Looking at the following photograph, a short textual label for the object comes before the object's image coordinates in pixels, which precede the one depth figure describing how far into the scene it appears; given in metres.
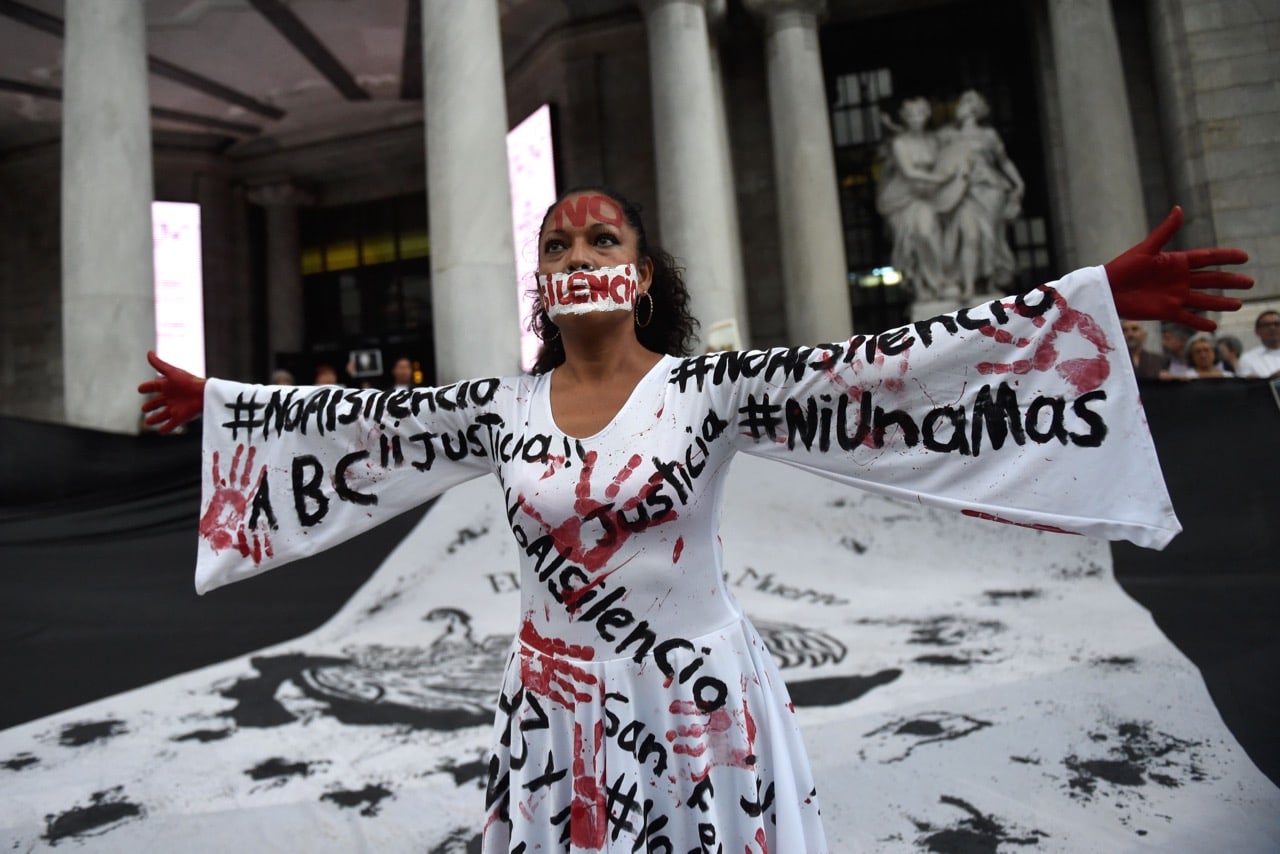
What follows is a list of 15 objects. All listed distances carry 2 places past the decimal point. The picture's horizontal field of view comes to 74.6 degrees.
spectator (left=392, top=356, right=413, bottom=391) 9.98
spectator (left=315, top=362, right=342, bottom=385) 10.27
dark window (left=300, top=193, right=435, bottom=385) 21.09
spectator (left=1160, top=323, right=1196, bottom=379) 7.75
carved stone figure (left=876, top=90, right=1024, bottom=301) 12.73
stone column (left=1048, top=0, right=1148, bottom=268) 11.89
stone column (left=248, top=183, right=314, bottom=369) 20.08
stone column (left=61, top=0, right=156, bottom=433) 9.21
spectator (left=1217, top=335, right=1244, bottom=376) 7.48
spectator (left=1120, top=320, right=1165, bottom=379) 7.54
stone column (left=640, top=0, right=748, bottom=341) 11.59
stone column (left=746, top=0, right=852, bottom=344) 13.34
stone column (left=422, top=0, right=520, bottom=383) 9.38
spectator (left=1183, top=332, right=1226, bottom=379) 7.17
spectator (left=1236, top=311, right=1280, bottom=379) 7.11
